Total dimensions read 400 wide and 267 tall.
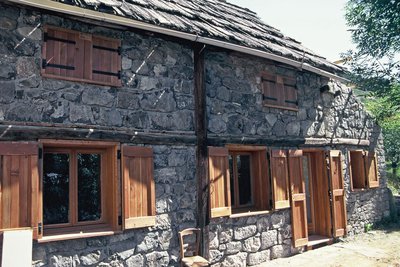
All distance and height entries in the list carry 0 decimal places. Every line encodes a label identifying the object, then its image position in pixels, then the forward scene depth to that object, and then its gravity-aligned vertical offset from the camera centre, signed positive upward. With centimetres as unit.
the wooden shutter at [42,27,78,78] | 426 +149
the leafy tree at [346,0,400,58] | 1086 +453
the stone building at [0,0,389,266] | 408 +51
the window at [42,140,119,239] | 436 -21
